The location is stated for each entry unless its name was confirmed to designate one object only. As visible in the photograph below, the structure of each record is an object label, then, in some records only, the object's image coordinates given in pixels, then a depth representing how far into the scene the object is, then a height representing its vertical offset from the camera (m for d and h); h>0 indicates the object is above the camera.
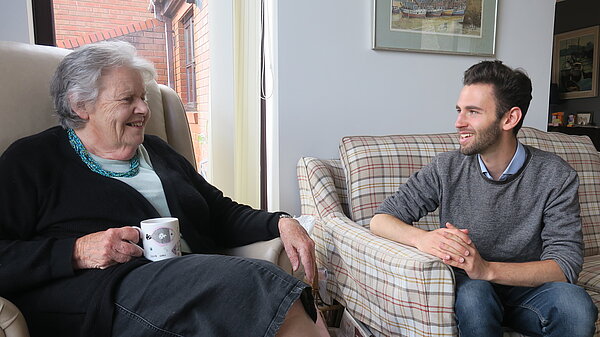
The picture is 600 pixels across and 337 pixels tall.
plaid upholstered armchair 1.13 -0.38
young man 1.16 -0.30
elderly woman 0.92 -0.31
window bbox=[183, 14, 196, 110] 2.22 +0.28
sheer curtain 2.05 +0.07
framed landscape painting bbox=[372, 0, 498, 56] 2.01 +0.41
